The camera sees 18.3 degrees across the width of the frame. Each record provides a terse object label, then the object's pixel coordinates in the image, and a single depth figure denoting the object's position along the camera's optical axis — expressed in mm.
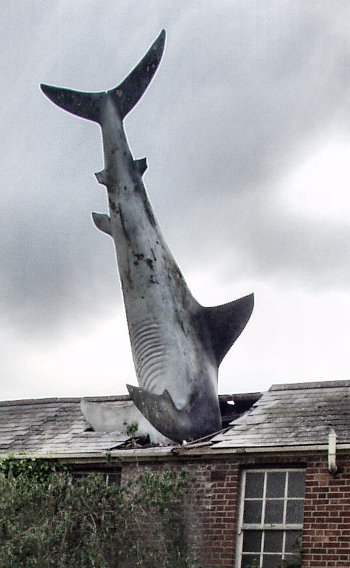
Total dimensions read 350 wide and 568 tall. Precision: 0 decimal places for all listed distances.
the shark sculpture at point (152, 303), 15164
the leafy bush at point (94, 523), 12508
